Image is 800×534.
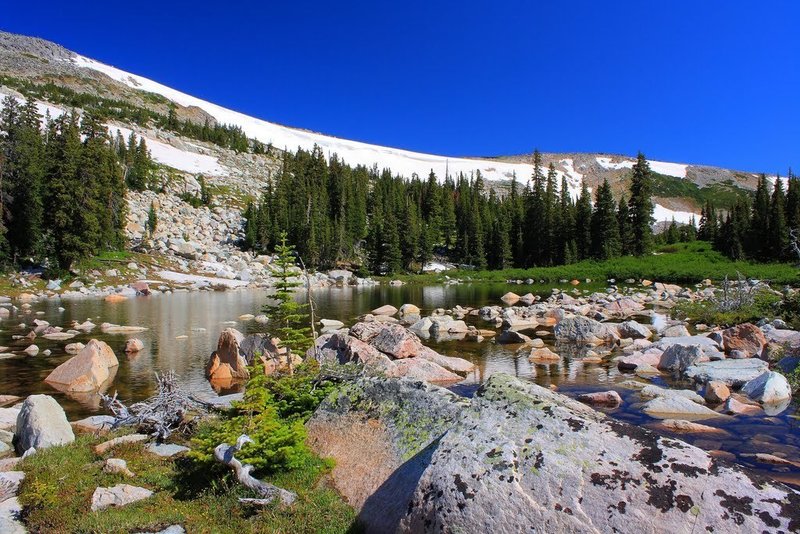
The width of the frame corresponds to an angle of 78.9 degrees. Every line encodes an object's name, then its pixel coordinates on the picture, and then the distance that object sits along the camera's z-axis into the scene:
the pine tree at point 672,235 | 100.28
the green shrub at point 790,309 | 20.91
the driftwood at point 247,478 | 5.70
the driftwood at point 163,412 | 9.00
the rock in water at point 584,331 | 21.52
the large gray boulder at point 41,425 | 8.66
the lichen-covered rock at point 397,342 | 17.17
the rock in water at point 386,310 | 33.47
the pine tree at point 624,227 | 77.19
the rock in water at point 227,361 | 16.22
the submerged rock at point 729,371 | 13.33
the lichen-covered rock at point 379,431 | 5.69
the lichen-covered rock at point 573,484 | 3.78
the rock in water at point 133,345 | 20.16
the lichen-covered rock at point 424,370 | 15.19
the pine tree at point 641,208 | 75.75
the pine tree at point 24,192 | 48.25
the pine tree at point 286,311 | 11.85
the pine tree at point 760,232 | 68.19
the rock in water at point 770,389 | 11.79
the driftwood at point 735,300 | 25.70
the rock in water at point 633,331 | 21.55
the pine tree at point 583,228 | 81.19
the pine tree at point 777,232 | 64.00
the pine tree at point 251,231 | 83.62
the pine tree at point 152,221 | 74.94
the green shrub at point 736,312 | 23.35
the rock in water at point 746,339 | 16.80
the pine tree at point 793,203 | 64.91
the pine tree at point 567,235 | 79.81
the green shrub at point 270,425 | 6.30
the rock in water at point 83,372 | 14.90
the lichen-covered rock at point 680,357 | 15.53
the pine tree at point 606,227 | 75.94
